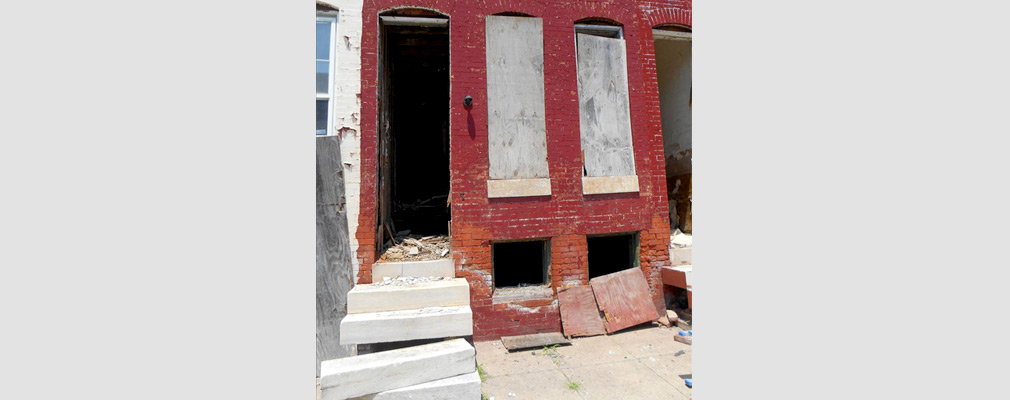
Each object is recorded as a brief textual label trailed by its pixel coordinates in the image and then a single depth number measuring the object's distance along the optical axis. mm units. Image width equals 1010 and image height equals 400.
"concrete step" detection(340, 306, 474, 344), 4441
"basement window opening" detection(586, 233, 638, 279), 7214
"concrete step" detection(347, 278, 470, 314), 4863
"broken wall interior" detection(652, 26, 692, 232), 7754
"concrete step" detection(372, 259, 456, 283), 5609
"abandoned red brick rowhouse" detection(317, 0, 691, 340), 5711
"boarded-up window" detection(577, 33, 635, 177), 6410
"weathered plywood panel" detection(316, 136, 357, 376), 5453
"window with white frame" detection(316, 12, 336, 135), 5633
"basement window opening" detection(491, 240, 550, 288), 7266
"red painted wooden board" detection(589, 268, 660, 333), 6145
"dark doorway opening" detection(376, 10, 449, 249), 6281
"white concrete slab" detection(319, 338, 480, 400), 3680
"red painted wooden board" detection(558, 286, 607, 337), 6016
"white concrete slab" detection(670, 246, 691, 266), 6648
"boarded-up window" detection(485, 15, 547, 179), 6070
